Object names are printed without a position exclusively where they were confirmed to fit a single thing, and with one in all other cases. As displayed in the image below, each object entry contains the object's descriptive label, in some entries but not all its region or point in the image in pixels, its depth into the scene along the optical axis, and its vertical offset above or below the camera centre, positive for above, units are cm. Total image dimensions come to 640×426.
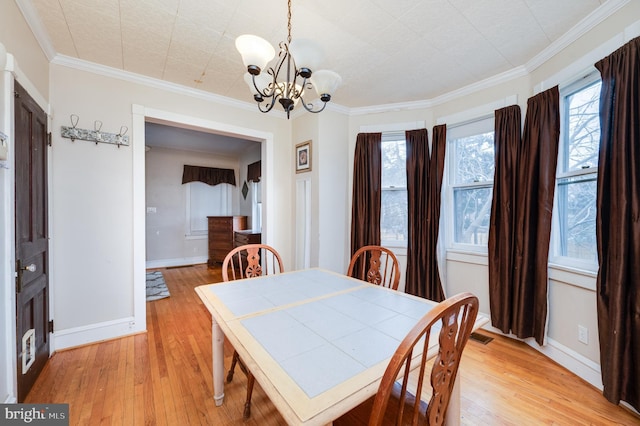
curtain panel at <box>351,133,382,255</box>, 318 +28
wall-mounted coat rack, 223 +67
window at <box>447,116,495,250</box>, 267 +36
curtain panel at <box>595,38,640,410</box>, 149 -10
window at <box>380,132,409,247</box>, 327 +25
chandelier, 127 +77
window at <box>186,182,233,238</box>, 582 +14
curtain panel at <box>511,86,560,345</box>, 207 +2
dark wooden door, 158 -23
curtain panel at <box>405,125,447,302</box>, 290 +2
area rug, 359 -122
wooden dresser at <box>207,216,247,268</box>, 541 -52
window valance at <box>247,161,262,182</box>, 521 +80
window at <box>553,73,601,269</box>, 192 +29
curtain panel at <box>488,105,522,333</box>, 234 -6
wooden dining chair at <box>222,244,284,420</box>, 148 -50
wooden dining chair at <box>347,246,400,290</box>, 190 -44
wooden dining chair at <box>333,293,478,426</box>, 63 -46
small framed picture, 322 +69
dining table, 71 -51
